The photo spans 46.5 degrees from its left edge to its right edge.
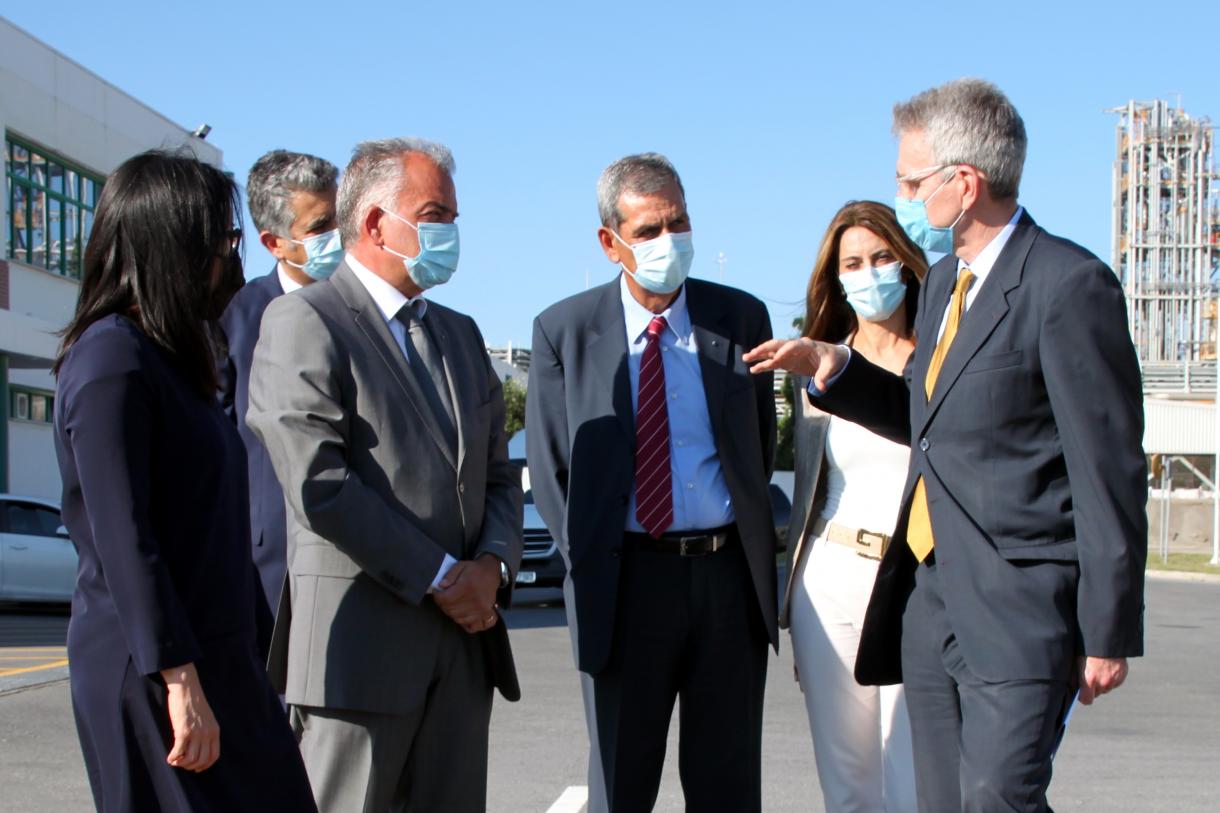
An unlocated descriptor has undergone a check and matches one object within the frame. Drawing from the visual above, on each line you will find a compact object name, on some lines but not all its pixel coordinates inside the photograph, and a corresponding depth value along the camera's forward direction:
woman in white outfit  4.73
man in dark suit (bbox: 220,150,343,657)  4.87
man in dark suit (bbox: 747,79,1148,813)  3.35
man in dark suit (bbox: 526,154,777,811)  4.48
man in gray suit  3.70
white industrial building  29.89
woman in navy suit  3.02
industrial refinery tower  101.88
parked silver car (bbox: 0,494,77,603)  17.19
